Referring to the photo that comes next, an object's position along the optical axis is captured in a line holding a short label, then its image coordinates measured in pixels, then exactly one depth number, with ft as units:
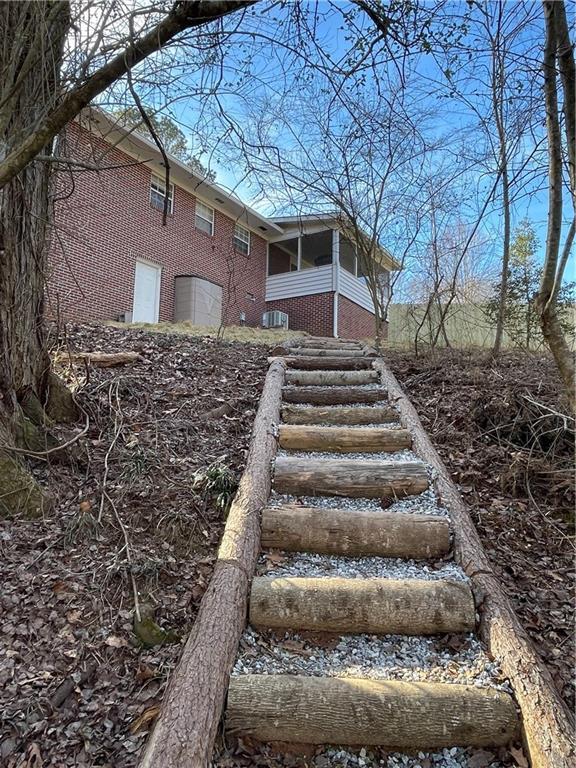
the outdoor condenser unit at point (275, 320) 42.47
